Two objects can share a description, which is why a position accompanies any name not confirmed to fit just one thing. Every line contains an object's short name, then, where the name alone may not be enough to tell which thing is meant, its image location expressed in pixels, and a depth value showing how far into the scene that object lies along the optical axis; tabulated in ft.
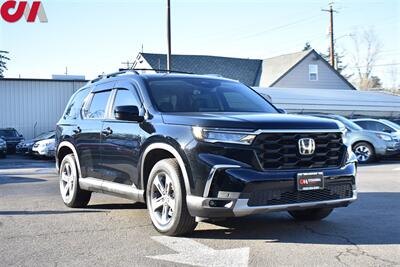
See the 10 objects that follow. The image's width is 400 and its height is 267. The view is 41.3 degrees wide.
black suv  17.35
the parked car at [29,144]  73.72
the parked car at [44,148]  68.54
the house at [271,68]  125.39
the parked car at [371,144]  55.62
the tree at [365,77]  214.03
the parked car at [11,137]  86.06
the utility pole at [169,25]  83.61
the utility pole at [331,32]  123.47
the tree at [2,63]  164.45
